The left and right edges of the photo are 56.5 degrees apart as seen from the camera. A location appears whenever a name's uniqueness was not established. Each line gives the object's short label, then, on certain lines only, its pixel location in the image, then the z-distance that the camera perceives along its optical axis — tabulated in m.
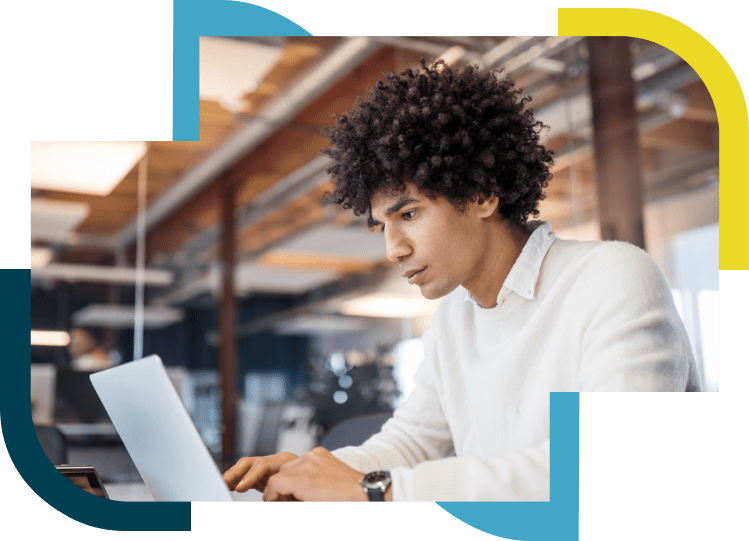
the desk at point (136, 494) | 1.35
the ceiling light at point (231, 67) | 1.83
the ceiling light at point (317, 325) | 7.00
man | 1.16
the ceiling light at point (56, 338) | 5.45
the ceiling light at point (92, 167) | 4.11
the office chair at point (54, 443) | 1.89
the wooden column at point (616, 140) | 3.37
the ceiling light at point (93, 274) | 5.70
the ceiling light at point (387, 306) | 6.34
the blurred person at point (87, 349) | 5.66
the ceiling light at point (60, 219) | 5.34
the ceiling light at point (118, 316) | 5.80
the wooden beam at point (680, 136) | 3.43
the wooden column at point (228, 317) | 6.37
